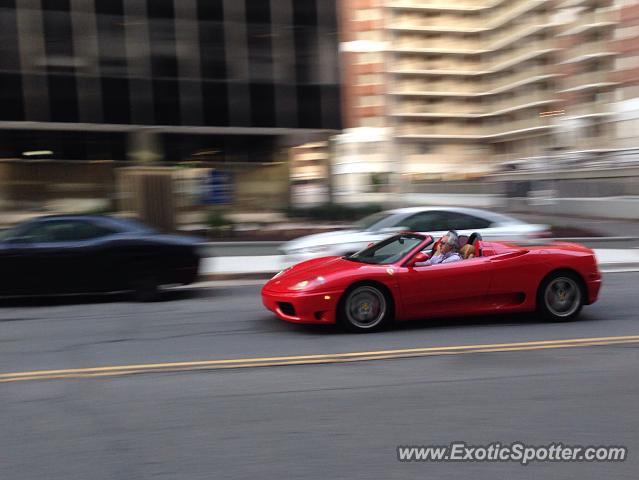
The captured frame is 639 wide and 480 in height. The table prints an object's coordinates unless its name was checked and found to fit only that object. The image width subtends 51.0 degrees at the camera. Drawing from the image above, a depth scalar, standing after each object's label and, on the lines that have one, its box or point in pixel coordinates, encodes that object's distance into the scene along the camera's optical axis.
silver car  12.28
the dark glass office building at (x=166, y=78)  21.09
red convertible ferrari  7.38
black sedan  9.68
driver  7.67
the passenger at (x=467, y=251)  7.77
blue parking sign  21.89
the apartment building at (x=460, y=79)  61.25
